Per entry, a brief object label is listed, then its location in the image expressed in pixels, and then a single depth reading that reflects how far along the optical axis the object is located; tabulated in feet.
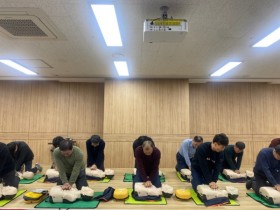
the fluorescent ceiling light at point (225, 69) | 19.78
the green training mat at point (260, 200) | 12.18
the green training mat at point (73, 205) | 11.82
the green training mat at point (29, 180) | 16.96
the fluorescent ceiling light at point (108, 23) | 10.08
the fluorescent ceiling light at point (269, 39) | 12.88
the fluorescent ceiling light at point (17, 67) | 19.41
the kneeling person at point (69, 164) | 12.88
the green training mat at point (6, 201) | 12.09
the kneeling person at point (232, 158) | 18.01
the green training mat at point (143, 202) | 12.52
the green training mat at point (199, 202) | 12.51
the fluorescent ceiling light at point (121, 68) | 19.56
